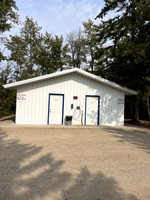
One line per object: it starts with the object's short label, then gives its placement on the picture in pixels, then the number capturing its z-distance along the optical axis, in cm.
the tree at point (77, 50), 2770
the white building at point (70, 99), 1027
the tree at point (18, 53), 2646
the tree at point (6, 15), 1316
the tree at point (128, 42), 975
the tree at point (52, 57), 2788
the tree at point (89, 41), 2569
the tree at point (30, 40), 2845
